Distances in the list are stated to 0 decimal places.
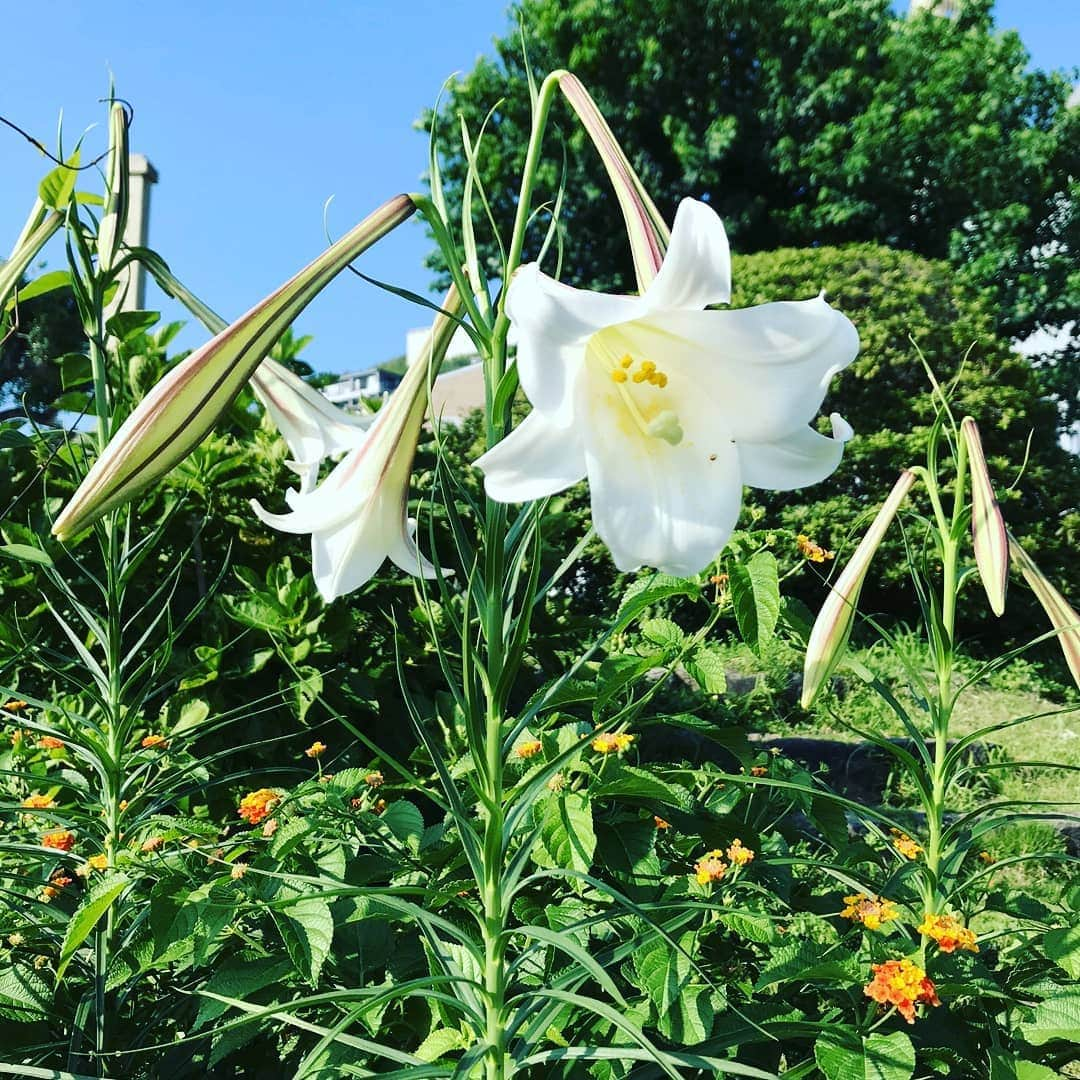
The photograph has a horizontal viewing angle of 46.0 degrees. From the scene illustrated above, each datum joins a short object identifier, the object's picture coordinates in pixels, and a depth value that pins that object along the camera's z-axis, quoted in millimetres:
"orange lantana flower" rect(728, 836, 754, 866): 585
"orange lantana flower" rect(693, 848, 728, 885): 570
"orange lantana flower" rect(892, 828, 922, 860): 680
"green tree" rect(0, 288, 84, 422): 11991
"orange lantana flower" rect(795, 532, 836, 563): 683
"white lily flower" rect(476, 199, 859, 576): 382
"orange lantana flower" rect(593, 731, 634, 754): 628
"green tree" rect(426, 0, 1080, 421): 8686
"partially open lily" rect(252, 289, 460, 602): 450
